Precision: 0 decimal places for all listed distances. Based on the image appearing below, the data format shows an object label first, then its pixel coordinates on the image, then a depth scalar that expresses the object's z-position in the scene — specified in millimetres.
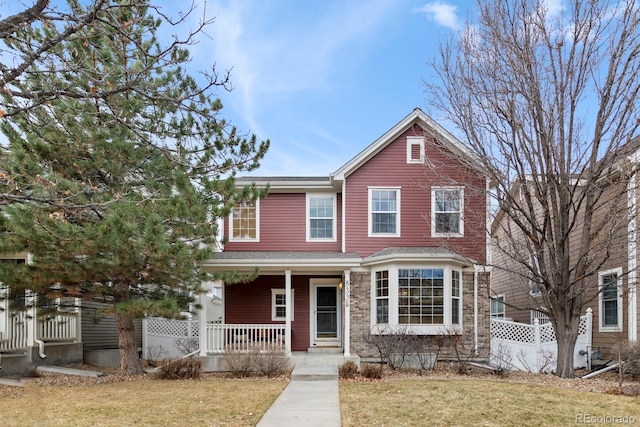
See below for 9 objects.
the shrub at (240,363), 11773
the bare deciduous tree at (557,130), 11633
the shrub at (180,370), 11039
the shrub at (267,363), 11797
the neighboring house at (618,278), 11805
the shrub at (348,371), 11203
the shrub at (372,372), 11062
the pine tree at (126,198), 9141
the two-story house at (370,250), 13422
